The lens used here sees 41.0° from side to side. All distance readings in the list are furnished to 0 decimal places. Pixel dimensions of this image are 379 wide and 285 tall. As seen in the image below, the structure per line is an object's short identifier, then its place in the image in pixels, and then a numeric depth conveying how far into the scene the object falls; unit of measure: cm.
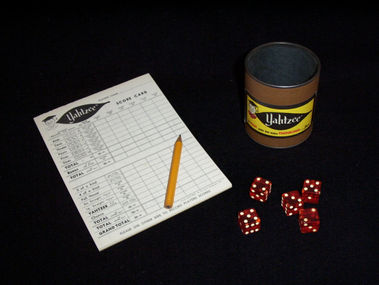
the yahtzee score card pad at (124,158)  103
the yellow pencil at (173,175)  103
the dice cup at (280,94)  99
